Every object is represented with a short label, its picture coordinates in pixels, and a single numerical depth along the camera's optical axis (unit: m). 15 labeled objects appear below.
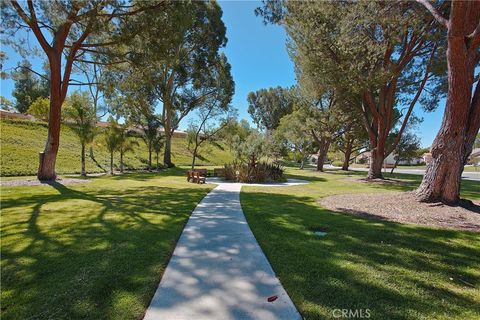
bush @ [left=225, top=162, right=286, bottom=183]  14.84
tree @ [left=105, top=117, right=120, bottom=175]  18.12
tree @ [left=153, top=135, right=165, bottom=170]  22.69
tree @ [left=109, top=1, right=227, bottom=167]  22.78
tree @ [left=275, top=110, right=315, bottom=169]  26.38
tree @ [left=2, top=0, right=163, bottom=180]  9.41
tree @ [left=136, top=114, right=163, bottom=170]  22.12
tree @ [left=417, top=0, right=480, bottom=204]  5.83
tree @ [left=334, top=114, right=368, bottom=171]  22.85
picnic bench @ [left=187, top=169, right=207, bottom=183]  13.40
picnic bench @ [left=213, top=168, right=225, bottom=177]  16.46
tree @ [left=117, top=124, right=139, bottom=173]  18.61
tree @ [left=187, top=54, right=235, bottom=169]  23.66
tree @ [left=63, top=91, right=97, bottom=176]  15.70
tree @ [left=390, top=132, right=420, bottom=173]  19.72
